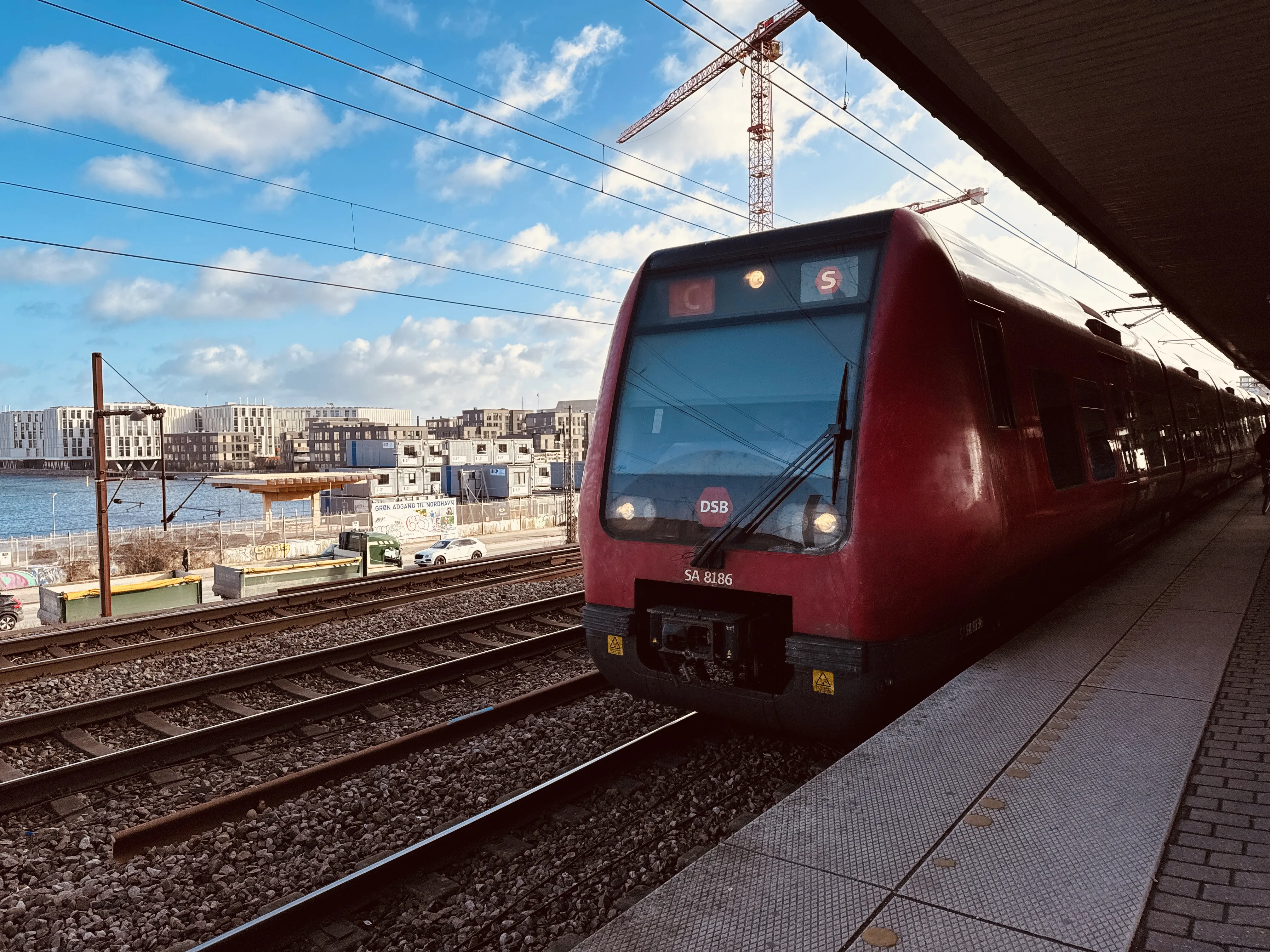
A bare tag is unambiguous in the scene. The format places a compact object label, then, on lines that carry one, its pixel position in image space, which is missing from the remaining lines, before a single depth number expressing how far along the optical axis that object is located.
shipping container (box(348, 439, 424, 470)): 82.12
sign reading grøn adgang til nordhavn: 41.41
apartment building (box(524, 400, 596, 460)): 126.19
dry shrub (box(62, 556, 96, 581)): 33.16
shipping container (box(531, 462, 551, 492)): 99.47
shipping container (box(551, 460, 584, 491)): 100.75
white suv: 29.75
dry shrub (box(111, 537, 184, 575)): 36.12
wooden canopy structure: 34.78
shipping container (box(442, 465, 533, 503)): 83.25
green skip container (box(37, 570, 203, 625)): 17.84
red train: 4.18
